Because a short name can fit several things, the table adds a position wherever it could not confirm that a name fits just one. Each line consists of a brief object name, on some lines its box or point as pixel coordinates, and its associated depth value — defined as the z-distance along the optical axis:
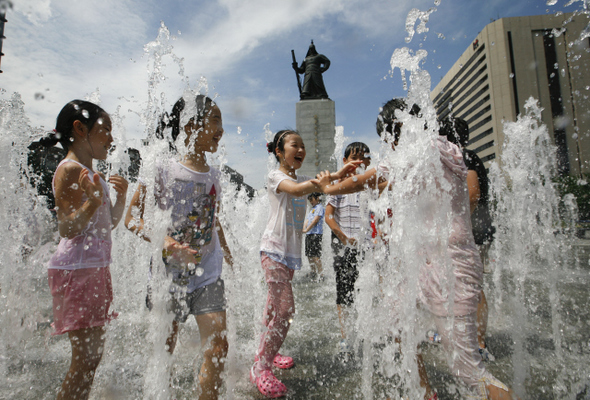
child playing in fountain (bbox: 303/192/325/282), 5.61
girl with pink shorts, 1.44
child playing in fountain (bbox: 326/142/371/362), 2.77
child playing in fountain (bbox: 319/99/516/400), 1.54
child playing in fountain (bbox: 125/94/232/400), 1.58
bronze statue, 13.46
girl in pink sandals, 1.95
